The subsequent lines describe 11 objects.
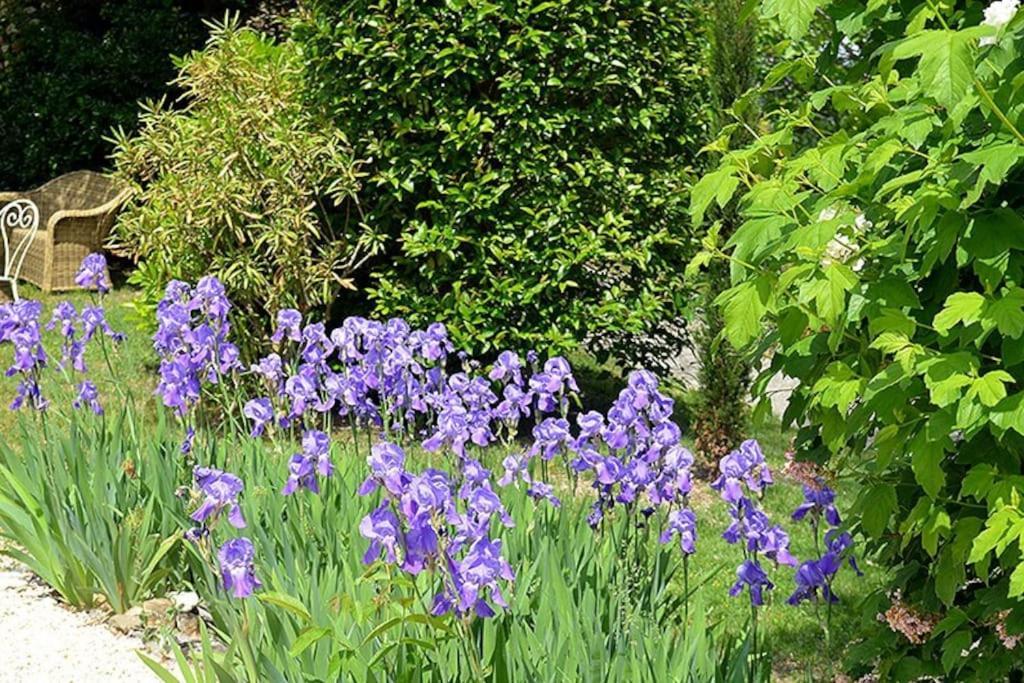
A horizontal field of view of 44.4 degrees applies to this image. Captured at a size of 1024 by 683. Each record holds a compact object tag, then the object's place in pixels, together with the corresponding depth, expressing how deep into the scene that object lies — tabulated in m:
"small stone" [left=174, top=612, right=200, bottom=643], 3.58
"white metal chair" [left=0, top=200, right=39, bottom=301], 9.40
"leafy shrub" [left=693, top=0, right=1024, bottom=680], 2.13
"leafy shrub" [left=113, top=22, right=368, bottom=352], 6.55
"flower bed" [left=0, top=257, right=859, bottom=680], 2.53
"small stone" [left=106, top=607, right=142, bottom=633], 3.57
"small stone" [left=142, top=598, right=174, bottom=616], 3.65
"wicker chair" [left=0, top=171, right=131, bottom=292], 10.05
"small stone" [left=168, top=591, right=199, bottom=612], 3.54
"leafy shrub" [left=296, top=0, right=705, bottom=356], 6.38
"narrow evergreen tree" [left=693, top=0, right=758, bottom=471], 6.22
